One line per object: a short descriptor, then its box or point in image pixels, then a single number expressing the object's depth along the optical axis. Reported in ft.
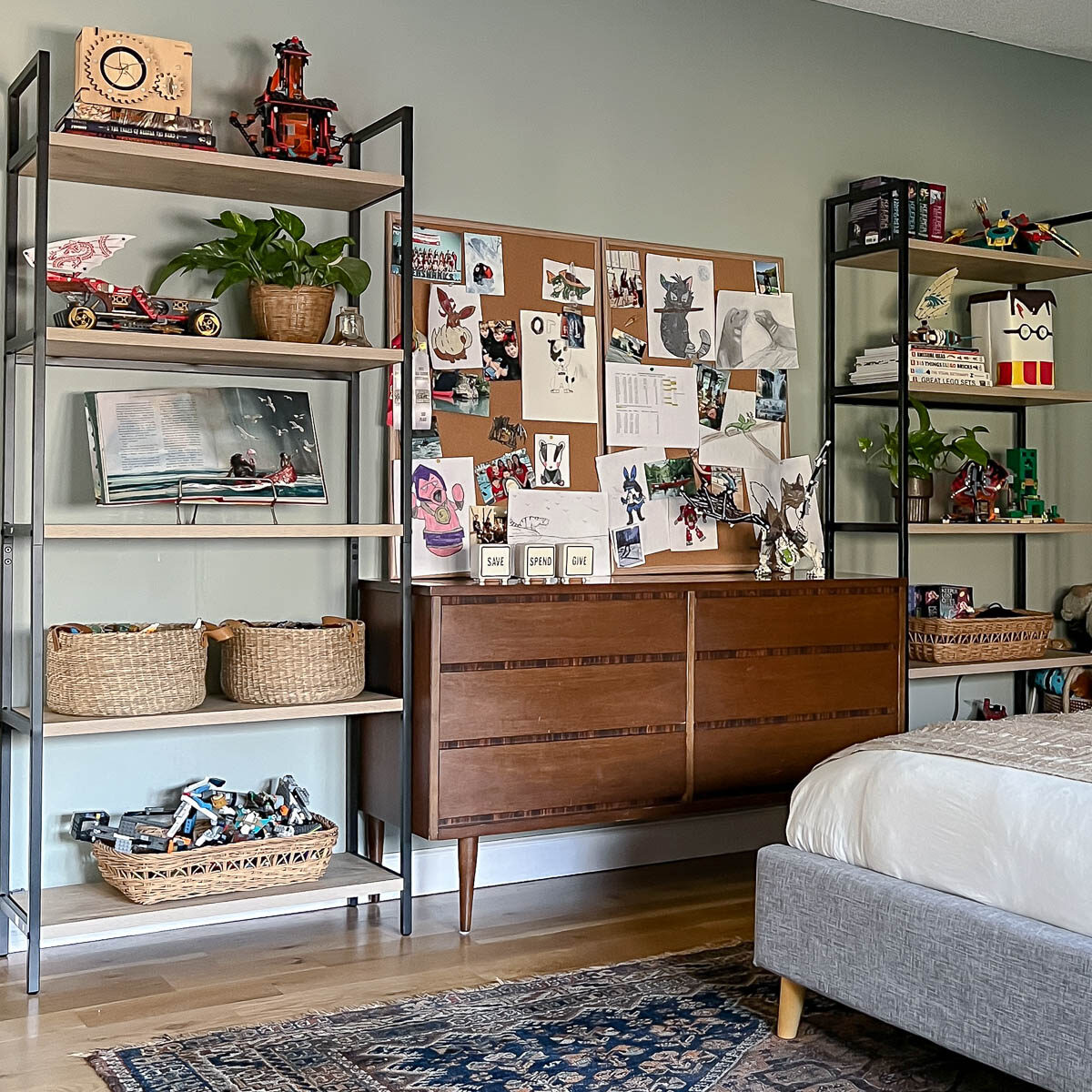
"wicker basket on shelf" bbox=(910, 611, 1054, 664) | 13.10
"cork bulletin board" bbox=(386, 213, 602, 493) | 11.48
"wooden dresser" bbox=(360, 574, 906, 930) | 10.28
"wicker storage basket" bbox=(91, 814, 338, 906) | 9.40
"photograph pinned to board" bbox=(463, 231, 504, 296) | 11.68
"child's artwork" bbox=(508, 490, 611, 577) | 11.77
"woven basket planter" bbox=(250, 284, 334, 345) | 10.14
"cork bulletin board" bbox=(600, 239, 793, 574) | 12.39
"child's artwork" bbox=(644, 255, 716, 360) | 12.57
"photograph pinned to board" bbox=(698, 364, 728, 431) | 12.80
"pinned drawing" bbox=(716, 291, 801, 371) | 12.94
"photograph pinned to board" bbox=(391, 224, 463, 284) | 11.41
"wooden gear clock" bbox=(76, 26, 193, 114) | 9.45
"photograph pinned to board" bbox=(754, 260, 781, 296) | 13.16
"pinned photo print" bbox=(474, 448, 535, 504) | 11.66
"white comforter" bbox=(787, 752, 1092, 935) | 6.65
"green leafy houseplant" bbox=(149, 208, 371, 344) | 10.10
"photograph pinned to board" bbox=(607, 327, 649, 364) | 12.35
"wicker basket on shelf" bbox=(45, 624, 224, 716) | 9.27
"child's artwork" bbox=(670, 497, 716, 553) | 12.58
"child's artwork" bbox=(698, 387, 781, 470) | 12.84
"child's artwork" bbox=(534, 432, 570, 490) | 11.93
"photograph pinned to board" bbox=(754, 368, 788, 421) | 13.14
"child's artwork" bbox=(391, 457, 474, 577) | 11.36
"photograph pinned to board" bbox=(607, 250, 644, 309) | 12.35
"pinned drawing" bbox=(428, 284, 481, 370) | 11.48
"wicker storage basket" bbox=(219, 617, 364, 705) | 9.96
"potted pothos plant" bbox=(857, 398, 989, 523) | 13.29
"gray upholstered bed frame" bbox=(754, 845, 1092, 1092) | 6.48
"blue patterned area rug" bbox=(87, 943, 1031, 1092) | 7.55
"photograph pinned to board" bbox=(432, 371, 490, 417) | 11.49
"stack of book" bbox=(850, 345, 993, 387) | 13.08
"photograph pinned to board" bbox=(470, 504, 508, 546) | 11.62
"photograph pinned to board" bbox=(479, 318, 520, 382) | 11.71
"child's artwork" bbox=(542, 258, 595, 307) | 12.04
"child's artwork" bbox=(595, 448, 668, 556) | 12.26
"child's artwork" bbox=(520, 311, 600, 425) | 11.91
